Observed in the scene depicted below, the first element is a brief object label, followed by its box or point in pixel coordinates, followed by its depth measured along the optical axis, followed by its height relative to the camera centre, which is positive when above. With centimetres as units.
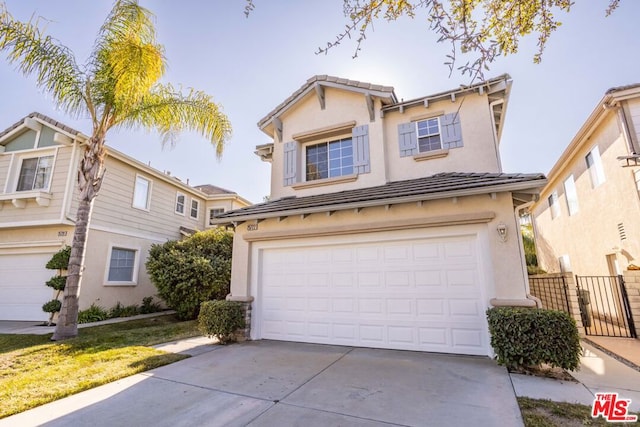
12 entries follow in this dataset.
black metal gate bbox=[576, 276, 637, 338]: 783 -87
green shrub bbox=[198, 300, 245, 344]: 740 -92
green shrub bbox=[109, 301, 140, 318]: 1212 -111
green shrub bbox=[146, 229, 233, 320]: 1105 +21
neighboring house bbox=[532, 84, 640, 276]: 836 +288
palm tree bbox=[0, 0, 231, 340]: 768 +540
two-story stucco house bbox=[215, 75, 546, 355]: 605 +127
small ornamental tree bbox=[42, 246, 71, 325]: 1018 +22
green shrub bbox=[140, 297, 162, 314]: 1333 -104
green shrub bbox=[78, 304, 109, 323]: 1092 -113
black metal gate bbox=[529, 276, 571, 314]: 793 -39
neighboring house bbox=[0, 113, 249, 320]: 1137 +243
